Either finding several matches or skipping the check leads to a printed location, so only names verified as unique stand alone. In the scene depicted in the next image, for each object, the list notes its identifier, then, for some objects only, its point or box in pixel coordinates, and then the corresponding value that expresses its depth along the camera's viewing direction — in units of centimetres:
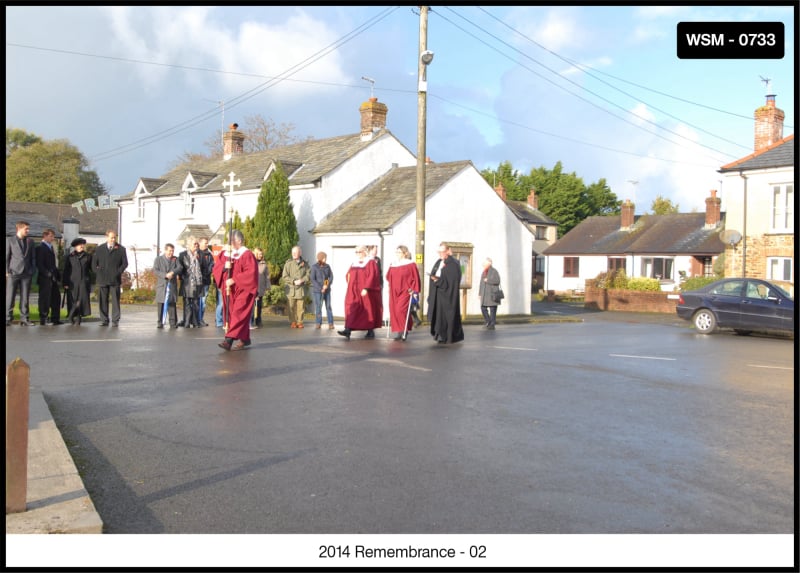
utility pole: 2148
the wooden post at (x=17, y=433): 451
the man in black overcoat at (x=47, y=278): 1723
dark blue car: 1969
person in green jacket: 1930
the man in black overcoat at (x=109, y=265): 1784
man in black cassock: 1552
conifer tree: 2777
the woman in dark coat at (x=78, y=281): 1794
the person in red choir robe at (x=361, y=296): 1617
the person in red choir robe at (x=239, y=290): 1288
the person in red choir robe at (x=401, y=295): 1589
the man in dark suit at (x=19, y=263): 1664
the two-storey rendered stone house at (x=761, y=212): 3003
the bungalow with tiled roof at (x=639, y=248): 5128
